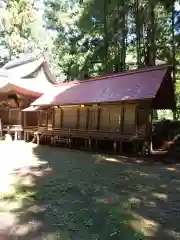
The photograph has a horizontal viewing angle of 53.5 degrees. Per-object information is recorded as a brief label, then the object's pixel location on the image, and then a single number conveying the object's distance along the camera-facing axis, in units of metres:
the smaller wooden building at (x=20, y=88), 11.68
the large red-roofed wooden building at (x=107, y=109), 7.62
